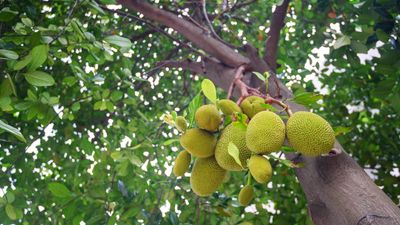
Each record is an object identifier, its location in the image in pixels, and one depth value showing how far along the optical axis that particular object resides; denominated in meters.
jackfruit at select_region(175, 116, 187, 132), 1.01
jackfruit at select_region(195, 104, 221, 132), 0.98
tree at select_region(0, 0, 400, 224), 1.05
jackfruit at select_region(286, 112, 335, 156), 0.88
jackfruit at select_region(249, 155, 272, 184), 0.83
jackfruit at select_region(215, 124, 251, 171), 0.95
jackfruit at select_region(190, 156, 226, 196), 1.02
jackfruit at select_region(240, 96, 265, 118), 1.03
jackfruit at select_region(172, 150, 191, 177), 1.05
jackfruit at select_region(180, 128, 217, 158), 0.98
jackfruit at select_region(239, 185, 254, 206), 0.97
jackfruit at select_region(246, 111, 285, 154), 0.87
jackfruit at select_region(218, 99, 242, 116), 1.00
